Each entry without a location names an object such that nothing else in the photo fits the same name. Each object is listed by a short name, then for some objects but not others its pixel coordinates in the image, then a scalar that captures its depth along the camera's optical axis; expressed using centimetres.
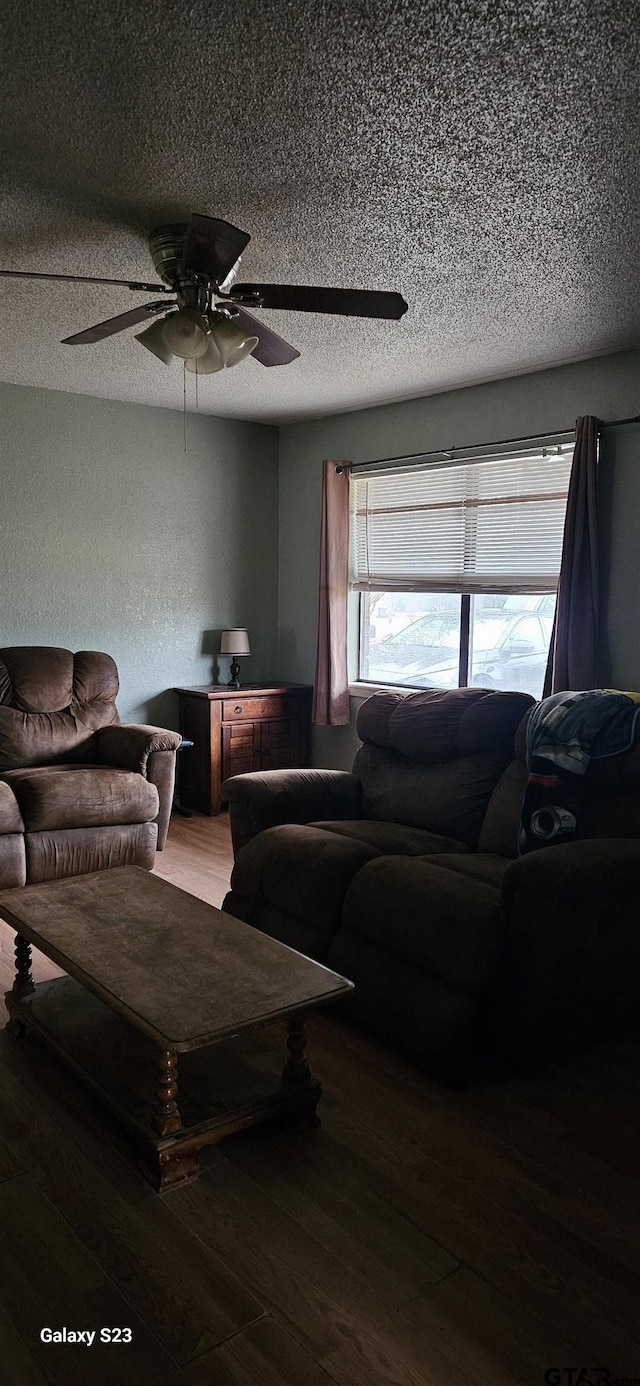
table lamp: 583
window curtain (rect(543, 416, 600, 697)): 421
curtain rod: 418
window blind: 466
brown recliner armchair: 419
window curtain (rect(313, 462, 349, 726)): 570
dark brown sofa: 251
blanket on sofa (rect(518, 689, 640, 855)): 302
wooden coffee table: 208
